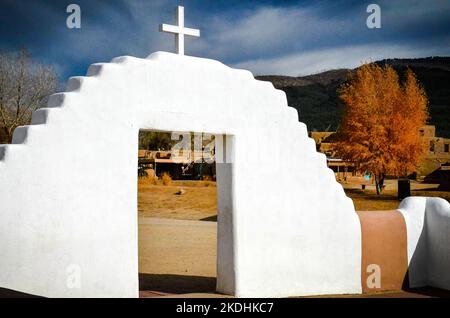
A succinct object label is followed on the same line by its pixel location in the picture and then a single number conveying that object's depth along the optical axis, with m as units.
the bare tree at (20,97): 30.31
